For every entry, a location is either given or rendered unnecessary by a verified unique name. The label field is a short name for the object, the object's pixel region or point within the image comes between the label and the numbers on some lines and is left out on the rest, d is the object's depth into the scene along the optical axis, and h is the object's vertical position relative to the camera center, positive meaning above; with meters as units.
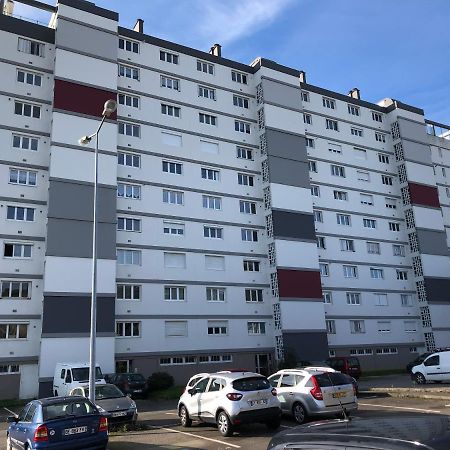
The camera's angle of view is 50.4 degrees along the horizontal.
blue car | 10.24 -1.48
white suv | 12.61 -1.40
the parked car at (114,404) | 14.81 -1.53
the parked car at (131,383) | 26.64 -1.61
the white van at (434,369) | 23.66 -1.52
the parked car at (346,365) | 29.86 -1.38
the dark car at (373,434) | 2.83 -0.59
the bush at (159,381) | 30.02 -1.79
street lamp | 14.38 +1.38
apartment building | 30.73 +10.09
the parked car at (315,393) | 13.82 -1.43
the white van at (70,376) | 23.73 -0.99
